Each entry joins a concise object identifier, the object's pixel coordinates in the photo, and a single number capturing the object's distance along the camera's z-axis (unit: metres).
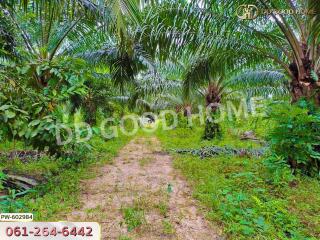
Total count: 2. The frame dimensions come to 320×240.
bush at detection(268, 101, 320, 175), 4.32
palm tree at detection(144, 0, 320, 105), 4.59
